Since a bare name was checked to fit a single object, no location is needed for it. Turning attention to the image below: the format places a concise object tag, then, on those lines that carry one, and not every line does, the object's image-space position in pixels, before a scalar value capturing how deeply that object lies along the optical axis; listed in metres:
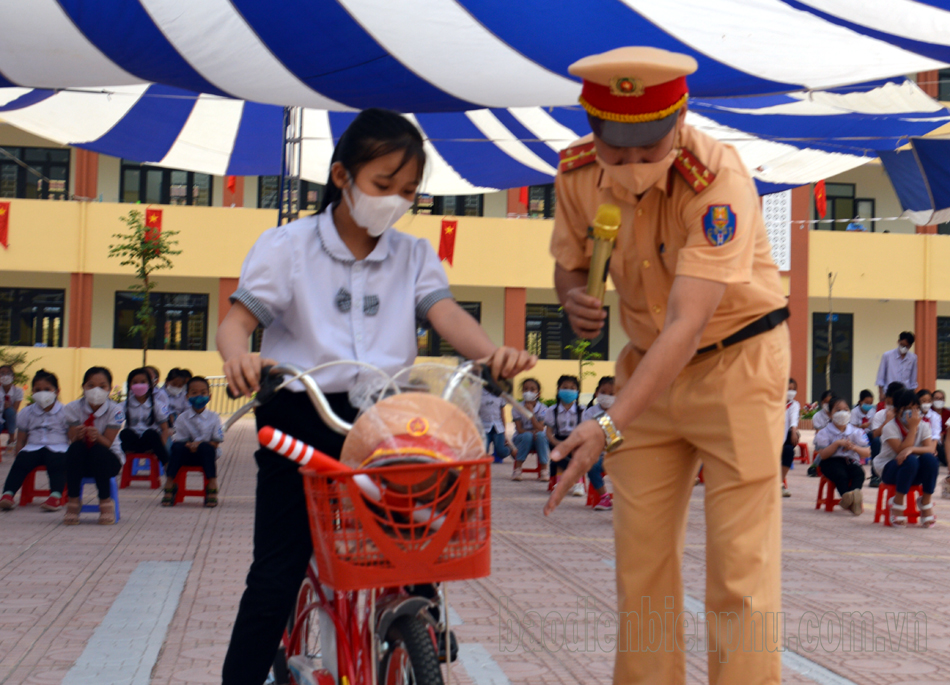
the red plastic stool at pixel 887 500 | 8.90
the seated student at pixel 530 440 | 11.65
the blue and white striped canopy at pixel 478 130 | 9.70
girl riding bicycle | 2.57
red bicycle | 1.96
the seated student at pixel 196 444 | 9.10
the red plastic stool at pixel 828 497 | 9.66
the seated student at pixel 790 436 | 10.81
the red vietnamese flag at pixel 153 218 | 19.57
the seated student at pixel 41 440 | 8.41
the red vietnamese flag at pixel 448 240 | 21.84
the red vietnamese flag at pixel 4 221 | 21.25
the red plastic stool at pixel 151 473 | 10.70
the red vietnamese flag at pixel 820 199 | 20.13
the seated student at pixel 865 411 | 14.69
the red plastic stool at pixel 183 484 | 9.17
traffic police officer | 2.44
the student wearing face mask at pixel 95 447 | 7.96
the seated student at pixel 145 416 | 10.13
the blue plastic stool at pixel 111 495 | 8.09
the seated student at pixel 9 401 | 13.75
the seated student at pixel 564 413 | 10.95
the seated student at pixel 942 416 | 12.80
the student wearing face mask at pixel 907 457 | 8.71
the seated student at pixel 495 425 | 12.73
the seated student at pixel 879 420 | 9.42
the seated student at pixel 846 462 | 9.42
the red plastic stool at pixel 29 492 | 8.88
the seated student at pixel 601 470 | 9.30
